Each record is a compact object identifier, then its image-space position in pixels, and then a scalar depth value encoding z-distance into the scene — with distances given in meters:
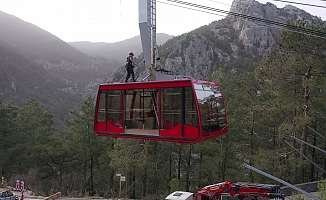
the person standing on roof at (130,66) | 8.97
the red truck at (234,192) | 10.76
